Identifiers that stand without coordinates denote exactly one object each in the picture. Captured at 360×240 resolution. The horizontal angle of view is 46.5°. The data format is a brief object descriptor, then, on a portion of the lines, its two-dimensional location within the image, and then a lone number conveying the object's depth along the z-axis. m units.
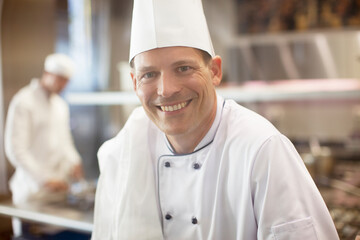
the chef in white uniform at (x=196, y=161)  1.17
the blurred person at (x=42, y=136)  3.23
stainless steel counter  2.28
